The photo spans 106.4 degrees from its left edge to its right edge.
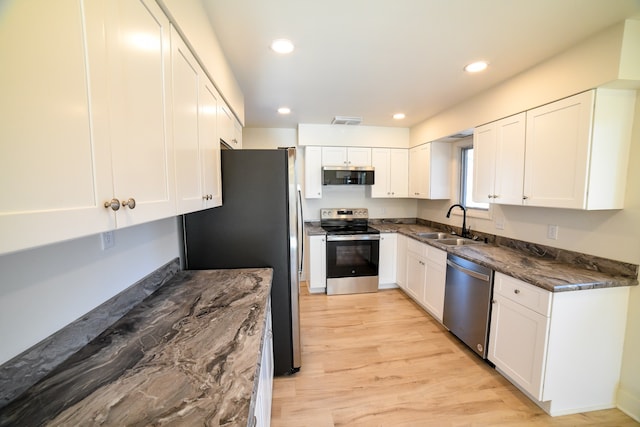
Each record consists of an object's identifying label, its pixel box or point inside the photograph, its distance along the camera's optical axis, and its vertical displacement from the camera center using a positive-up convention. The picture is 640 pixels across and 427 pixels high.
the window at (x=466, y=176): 3.18 +0.22
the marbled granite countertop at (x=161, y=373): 0.65 -0.61
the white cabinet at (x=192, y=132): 1.03 +0.30
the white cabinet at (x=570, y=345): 1.55 -1.02
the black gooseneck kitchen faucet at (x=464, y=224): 2.93 -0.40
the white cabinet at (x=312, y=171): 3.63 +0.31
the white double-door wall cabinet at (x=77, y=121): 0.43 +0.16
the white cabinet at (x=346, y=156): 3.66 +0.55
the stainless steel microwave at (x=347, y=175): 3.57 +0.24
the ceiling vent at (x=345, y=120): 3.29 +1.00
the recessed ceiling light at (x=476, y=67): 1.90 +1.02
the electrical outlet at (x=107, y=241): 1.06 -0.23
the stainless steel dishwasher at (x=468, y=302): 2.01 -1.01
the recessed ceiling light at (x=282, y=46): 1.63 +1.02
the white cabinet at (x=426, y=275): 2.63 -1.01
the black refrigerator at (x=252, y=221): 1.79 -0.23
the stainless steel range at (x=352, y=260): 3.44 -1.01
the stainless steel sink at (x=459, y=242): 2.71 -0.59
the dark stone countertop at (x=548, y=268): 1.54 -0.56
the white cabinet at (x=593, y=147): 1.57 +0.31
